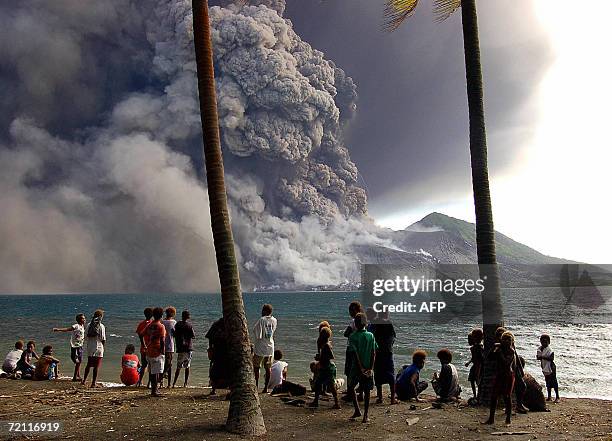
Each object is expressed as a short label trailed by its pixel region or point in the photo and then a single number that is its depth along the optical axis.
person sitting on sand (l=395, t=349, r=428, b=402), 10.23
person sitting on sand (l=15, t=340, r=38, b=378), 14.66
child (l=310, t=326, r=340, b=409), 8.75
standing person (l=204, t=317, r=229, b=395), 10.05
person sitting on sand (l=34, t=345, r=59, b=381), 14.14
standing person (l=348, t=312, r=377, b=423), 8.21
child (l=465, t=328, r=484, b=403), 10.58
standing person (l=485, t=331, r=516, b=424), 8.07
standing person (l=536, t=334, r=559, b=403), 11.07
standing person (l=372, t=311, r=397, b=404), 9.51
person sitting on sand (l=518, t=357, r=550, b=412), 9.19
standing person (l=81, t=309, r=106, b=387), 12.31
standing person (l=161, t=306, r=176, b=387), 11.76
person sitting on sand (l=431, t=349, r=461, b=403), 10.06
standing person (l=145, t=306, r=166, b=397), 10.21
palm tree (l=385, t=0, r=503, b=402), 9.41
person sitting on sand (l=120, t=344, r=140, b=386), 12.46
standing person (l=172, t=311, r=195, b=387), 11.33
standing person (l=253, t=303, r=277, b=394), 10.54
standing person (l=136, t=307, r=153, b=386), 10.92
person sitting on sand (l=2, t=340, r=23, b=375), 14.75
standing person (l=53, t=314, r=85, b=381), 13.83
